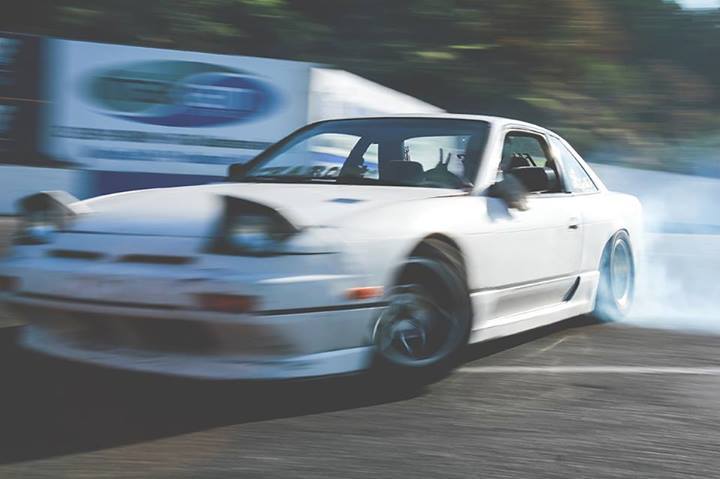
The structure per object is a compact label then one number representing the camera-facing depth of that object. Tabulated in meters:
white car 3.46
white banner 12.77
